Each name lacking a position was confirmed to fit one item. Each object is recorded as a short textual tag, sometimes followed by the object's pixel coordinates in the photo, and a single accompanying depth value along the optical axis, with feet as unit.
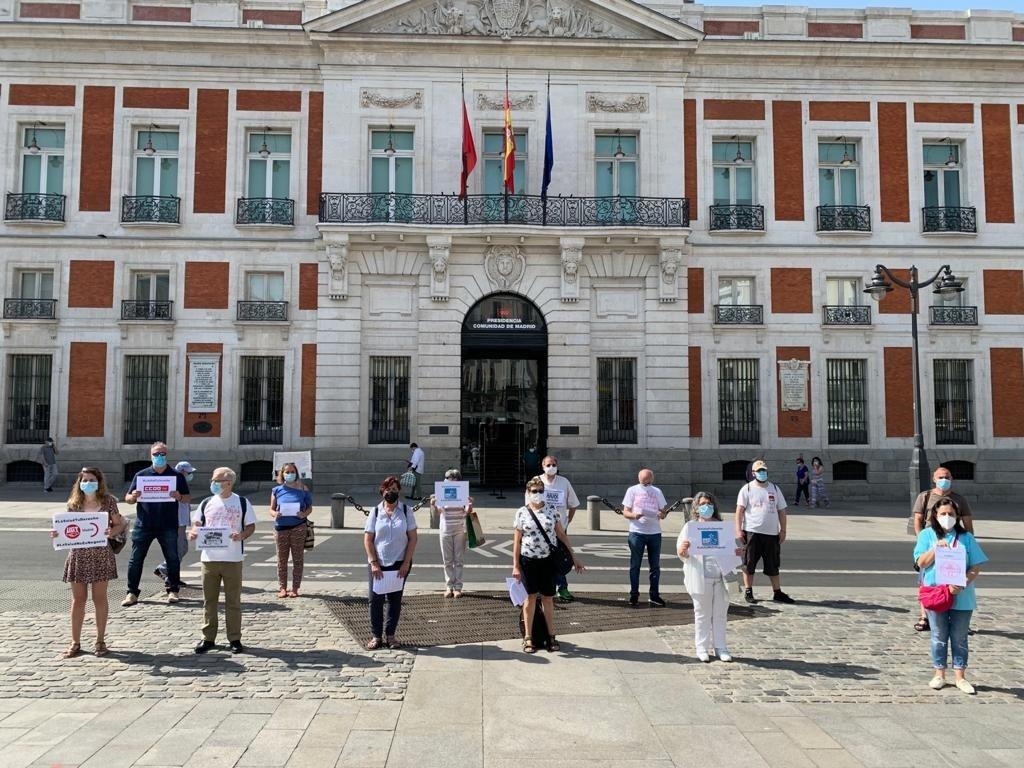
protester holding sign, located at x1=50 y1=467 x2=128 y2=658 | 24.16
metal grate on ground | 26.89
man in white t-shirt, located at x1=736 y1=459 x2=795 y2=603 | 32.71
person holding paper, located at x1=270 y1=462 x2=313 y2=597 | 33.01
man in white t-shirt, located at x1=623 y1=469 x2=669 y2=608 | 31.83
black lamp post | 58.39
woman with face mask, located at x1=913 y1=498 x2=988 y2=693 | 21.42
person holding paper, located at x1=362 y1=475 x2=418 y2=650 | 25.20
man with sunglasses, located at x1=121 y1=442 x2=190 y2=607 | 31.76
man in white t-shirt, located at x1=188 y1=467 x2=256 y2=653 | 24.77
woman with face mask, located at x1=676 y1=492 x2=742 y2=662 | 24.25
